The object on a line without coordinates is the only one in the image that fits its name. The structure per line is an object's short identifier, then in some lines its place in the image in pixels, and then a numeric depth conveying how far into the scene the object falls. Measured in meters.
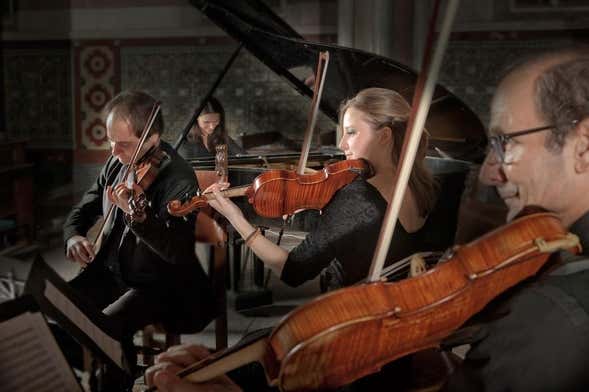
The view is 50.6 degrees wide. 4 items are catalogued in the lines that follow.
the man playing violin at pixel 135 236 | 1.46
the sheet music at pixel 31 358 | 1.24
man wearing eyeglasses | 1.06
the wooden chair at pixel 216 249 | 1.51
